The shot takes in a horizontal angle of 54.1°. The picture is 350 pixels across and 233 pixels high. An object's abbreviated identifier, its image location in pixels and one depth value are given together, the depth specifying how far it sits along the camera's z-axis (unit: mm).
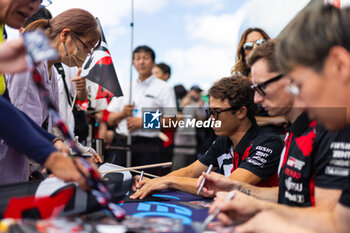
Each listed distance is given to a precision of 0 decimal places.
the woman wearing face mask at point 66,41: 1729
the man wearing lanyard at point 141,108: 4270
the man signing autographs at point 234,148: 2029
